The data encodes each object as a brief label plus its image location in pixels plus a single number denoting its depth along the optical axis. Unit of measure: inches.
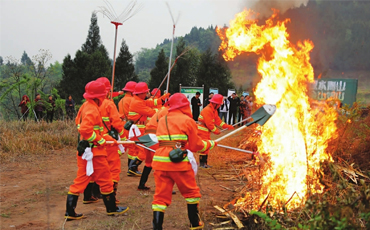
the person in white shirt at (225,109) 776.6
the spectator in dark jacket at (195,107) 746.3
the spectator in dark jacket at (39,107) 620.1
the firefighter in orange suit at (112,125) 253.4
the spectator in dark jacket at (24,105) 608.1
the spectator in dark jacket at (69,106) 689.0
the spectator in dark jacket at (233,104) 783.7
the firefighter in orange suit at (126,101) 329.4
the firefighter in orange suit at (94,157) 220.2
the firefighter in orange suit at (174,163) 187.2
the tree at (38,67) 931.3
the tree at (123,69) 1396.4
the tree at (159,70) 1342.3
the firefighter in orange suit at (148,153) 259.1
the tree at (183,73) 1333.7
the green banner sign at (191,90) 787.4
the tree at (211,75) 1152.2
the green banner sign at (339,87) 857.0
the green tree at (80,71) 1298.0
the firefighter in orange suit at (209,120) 366.3
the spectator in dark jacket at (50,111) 646.1
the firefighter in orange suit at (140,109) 307.0
